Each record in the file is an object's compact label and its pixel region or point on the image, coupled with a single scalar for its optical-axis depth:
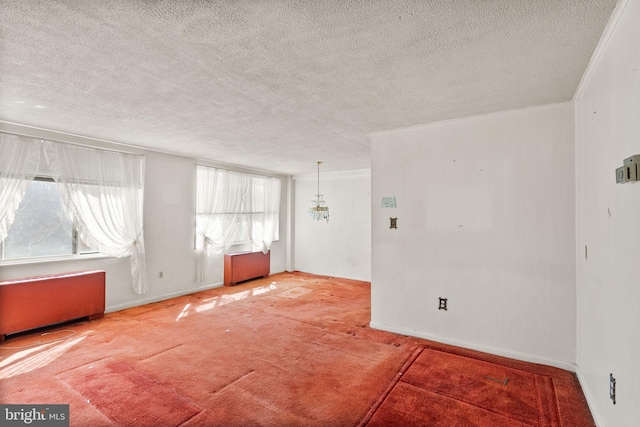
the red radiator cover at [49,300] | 3.51
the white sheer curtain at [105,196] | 4.08
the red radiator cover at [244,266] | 6.37
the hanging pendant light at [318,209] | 6.91
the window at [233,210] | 5.93
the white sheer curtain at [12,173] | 3.54
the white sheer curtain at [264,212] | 7.09
